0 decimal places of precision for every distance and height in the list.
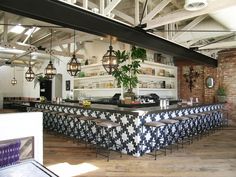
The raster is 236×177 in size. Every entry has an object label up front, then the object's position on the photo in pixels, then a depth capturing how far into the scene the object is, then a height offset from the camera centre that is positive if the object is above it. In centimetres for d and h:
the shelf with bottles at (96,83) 861 +46
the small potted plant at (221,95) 874 -5
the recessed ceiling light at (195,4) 347 +144
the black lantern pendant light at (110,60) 469 +71
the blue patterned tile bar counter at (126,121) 468 -69
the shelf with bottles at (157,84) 827 +40
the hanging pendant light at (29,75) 882 +76
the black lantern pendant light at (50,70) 709 +75
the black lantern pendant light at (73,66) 593 +75
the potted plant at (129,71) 578 +63
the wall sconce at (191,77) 983 +75
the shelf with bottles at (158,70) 826 +100
